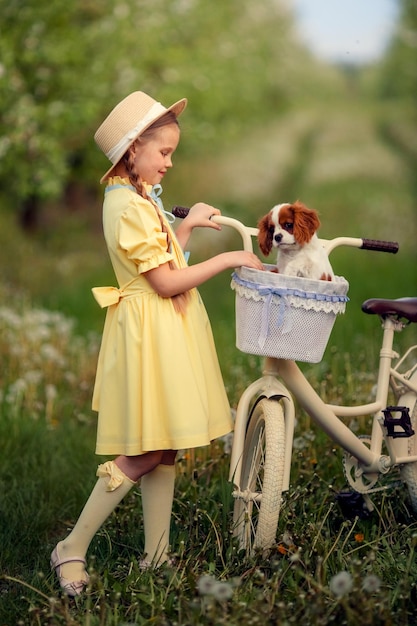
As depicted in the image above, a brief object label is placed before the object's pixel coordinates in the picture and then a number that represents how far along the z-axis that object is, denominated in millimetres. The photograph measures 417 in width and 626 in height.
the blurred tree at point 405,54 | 23612
